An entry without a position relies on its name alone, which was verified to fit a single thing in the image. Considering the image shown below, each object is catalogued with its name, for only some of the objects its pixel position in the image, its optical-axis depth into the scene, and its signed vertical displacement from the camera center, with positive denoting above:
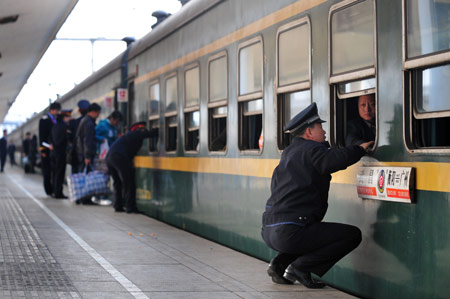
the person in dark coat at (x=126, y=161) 14.23 +0.03
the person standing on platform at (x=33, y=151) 35.55 +0.54
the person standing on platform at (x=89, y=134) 16.42 +0.58
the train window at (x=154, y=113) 13.14 +0.79
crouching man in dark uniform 6.52 -0.37
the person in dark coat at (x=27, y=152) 37.02 +0.52
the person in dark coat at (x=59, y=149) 18.03 +0.30
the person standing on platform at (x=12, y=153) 54.57 +0.71
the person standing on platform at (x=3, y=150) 38.41 +0.65
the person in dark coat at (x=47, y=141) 18.73 +0.51
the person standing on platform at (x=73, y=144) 18.53 +0.42
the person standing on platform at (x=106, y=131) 16.11 +0.61
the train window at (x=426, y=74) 5.34 +0.56
